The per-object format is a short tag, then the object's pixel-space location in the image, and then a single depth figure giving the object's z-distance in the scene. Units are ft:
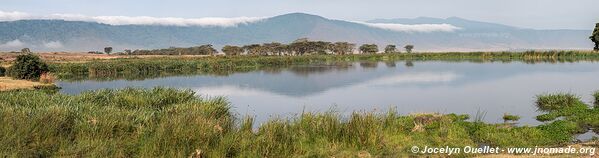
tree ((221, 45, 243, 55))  581.53
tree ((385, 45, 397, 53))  643.95
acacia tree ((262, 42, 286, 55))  577.02
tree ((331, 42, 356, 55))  606.55
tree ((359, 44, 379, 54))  625.08
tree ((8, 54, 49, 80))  161.48
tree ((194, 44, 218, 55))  628.69
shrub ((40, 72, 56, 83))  146.15
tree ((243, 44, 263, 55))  579.07
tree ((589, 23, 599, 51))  203.78
